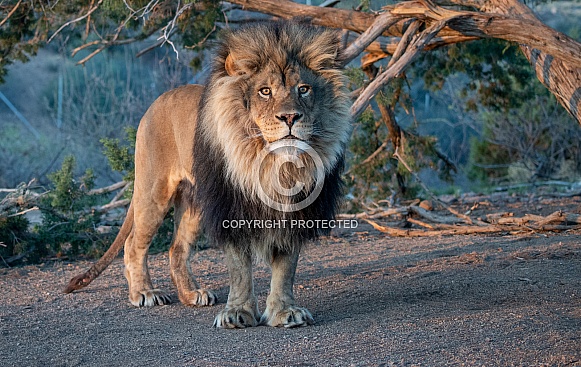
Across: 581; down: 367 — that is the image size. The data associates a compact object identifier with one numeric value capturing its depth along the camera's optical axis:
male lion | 8.15
